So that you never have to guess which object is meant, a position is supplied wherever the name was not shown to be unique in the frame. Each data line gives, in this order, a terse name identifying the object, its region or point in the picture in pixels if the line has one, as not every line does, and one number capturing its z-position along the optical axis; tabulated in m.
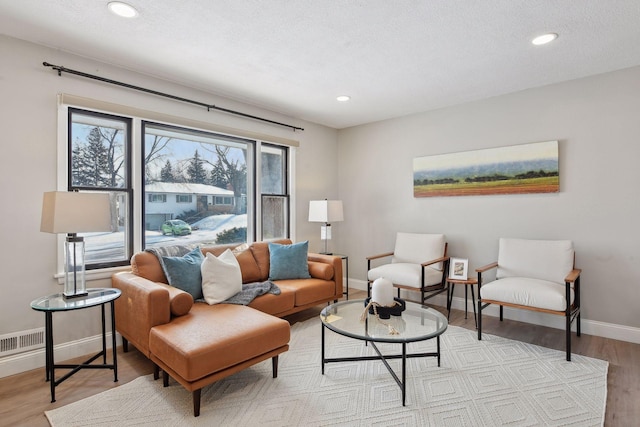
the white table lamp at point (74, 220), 2.25
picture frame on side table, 3.80
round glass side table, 2.18
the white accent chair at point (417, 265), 3.68
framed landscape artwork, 3.49
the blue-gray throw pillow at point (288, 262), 3.72
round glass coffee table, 2.16
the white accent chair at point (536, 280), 2.79
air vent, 2.45
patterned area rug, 1.96
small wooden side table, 3.61
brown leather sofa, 2.01
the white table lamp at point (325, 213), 4.36
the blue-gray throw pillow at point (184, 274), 2.86
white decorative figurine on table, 2.52
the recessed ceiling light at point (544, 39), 2.48
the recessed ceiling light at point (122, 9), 2.09
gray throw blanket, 2.96
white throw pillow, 2.89
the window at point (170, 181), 2.95
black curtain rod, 2.67
